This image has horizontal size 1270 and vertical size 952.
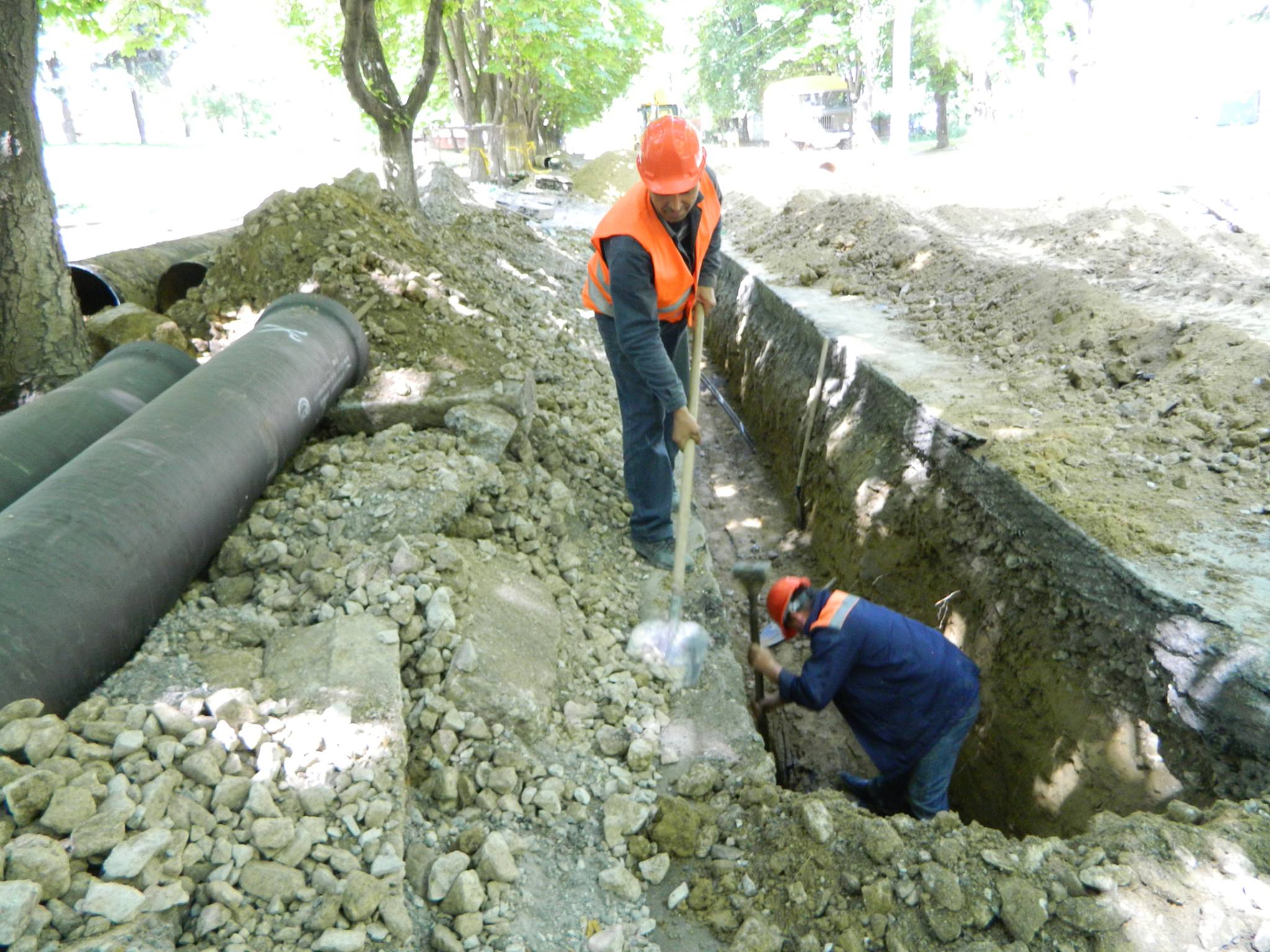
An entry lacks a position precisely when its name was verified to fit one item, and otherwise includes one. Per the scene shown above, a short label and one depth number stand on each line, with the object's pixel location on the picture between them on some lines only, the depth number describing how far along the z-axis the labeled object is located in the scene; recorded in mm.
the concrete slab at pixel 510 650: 2561
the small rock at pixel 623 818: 2371
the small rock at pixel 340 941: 1733
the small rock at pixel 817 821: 2254
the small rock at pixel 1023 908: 1936
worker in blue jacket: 2811
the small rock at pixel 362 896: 1813
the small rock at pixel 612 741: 2695
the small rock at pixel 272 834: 1831
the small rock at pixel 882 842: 2166
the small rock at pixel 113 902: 1540
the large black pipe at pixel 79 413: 2881
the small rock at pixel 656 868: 2295
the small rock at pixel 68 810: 1639
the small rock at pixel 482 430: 3711
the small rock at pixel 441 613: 2689
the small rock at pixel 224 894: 1703
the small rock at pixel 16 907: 1428
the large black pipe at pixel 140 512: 2053
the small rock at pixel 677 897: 2223
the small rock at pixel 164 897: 1605
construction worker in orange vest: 2988
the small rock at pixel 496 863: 2104
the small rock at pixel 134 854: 1620
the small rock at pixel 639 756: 2648
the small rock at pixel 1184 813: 2152
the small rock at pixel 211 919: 1653
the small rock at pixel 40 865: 1522
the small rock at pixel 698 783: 2561
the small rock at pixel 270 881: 1765
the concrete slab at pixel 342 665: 2246
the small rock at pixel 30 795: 1631
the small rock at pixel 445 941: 1906
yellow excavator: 25891
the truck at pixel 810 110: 28172
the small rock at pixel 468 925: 1958
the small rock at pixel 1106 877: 1937
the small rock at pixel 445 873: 2023
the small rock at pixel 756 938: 2045
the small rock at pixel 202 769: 1886
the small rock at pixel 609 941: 2037
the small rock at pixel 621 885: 2232
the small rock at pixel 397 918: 1843
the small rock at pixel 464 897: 1998
